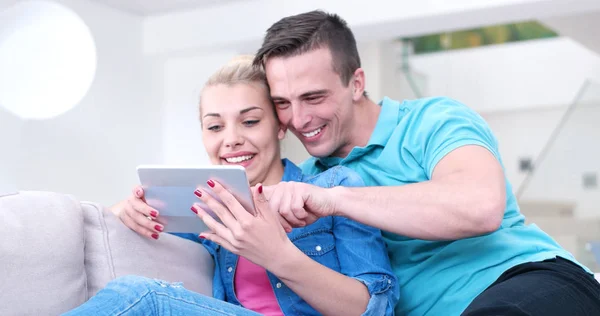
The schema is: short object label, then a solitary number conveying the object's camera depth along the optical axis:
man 1.66
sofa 1.52
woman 1.48
